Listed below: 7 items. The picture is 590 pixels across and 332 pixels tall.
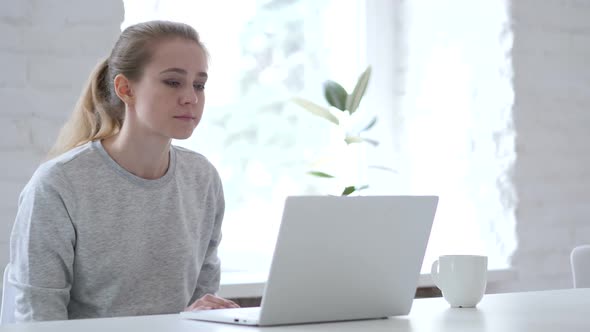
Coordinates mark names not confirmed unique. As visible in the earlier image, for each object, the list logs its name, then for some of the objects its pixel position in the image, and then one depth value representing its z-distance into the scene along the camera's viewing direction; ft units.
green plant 13.37
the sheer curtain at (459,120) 13.98
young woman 9.03
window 13.99
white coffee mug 7.93
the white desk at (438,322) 6.87
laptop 6.97
